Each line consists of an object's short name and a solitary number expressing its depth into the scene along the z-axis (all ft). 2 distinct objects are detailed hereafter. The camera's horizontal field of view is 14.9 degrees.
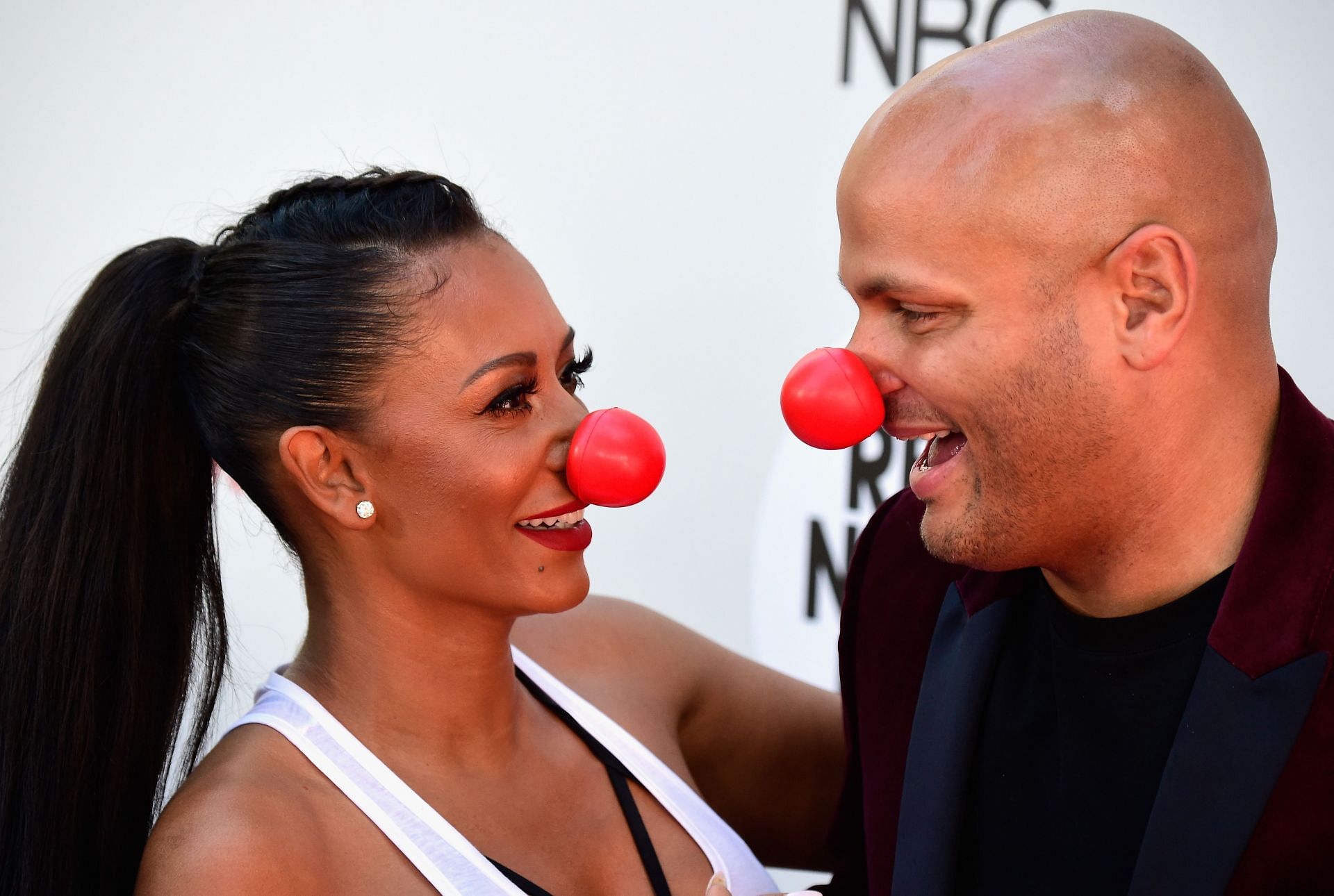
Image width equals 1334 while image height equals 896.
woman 8.25
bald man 7.86
